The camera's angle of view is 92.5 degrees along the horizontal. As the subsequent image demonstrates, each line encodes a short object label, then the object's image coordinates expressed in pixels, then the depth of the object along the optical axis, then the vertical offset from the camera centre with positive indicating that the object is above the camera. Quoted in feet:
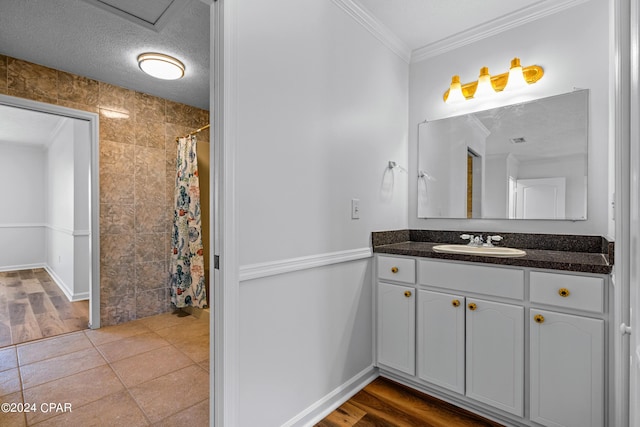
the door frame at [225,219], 4.08 -0.10
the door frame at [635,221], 2.35 -0.08
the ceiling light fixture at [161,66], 8.02 +3.94
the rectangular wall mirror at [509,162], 6.03 +1.10
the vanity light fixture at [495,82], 6.33 +2.83
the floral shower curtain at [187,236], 10.52 -0.86
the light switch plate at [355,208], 6.29 +0.06
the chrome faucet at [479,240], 6.74 -0.64
